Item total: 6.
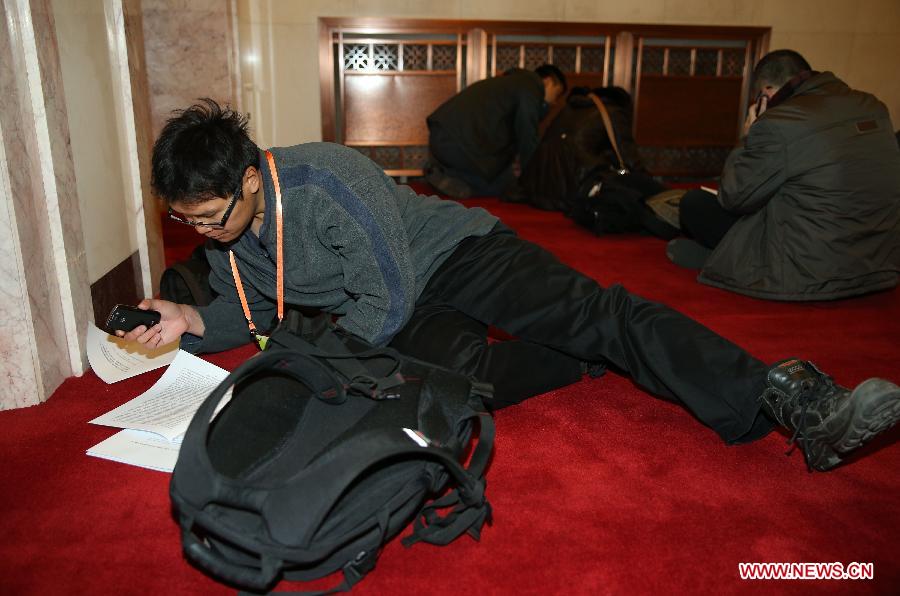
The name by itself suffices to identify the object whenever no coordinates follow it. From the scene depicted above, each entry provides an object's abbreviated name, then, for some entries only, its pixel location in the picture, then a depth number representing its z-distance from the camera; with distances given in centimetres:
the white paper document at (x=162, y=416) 145
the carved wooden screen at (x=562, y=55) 587
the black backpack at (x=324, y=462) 102
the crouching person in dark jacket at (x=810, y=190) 252
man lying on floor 139
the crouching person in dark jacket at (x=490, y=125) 495
